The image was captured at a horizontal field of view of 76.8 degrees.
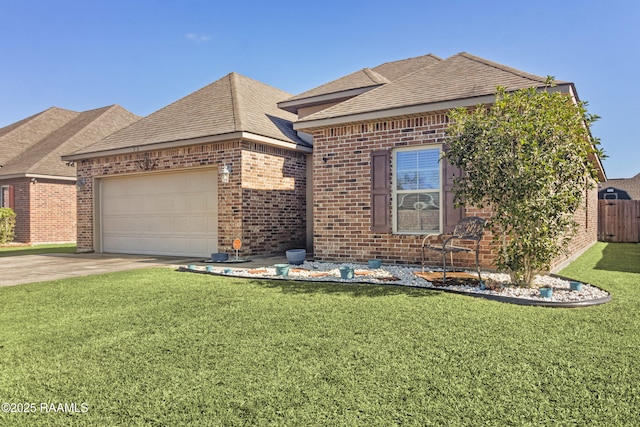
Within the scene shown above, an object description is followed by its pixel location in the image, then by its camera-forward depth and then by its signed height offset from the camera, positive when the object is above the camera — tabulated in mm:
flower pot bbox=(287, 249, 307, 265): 8289 -882
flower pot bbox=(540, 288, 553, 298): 4863 -954
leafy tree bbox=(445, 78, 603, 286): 5047 +605
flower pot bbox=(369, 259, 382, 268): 7395 -910
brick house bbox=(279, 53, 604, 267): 7379 +1029
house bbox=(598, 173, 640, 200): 34000 +2197
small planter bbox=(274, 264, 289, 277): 6793 -944
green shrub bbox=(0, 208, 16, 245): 15992 -393
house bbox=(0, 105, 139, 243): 16750 +1581
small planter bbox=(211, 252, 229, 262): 9141 -972
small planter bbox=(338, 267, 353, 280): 6268 -919
